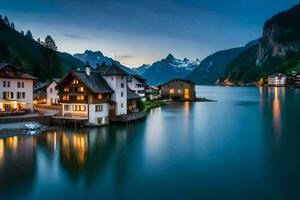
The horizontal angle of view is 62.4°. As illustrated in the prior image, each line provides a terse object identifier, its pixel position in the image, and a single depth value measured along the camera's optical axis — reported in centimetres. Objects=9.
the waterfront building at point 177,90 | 9848
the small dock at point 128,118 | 4591
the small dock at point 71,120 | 4264
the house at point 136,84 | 7574
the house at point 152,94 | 9202
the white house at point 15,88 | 4486
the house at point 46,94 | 6308
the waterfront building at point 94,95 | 4271
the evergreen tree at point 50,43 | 11460
